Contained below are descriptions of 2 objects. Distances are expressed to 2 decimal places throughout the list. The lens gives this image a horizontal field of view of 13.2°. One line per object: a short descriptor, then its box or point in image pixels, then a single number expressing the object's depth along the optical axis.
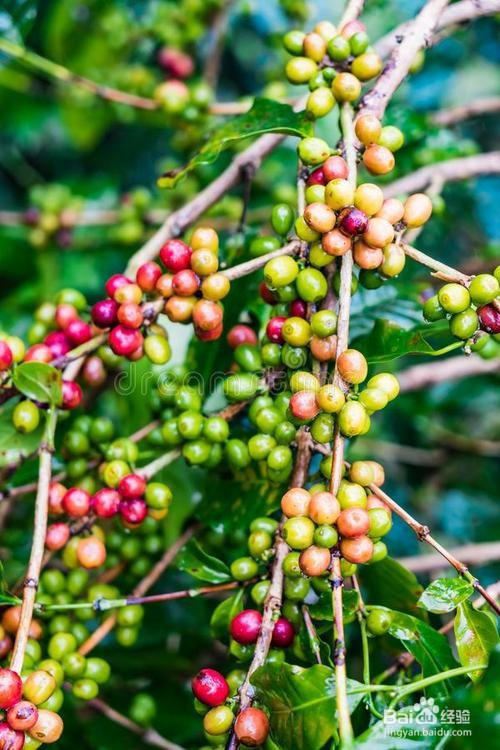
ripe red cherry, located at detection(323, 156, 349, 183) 0.90
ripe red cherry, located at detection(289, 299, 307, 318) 0.92
